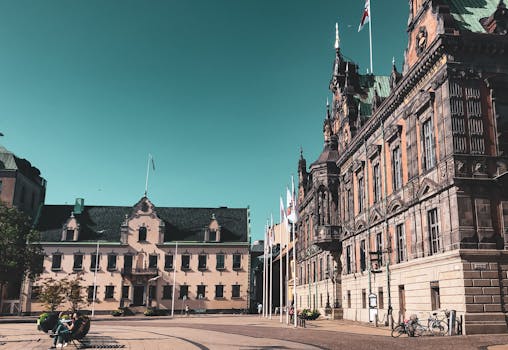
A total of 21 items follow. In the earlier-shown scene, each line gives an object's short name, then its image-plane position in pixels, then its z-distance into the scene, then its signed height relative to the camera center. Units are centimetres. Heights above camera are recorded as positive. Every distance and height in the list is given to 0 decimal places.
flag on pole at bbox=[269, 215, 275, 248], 5468 +594
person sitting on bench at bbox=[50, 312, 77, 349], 1830 -180
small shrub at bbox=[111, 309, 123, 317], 6353 -368
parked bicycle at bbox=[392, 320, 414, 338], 2391 -206
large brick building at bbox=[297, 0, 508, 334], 2447 +666
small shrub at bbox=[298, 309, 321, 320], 4597 -261
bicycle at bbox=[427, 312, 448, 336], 2404 -182
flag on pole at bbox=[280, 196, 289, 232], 4322 +628
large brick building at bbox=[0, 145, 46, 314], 6700 +1350
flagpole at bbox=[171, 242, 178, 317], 6538 +180
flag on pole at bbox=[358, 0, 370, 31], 4347 +2430
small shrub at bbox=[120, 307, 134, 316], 6662 -375
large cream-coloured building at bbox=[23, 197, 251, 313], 6975 +356
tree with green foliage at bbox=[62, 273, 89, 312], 5441 -101
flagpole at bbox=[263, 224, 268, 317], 5724 -39
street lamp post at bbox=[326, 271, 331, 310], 4965 -80
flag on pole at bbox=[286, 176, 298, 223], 4138 +721
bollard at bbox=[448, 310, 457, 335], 2358 -159
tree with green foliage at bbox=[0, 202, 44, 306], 4716 +353
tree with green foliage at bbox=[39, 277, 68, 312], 4774 -120
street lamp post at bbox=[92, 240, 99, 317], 6611 +48
